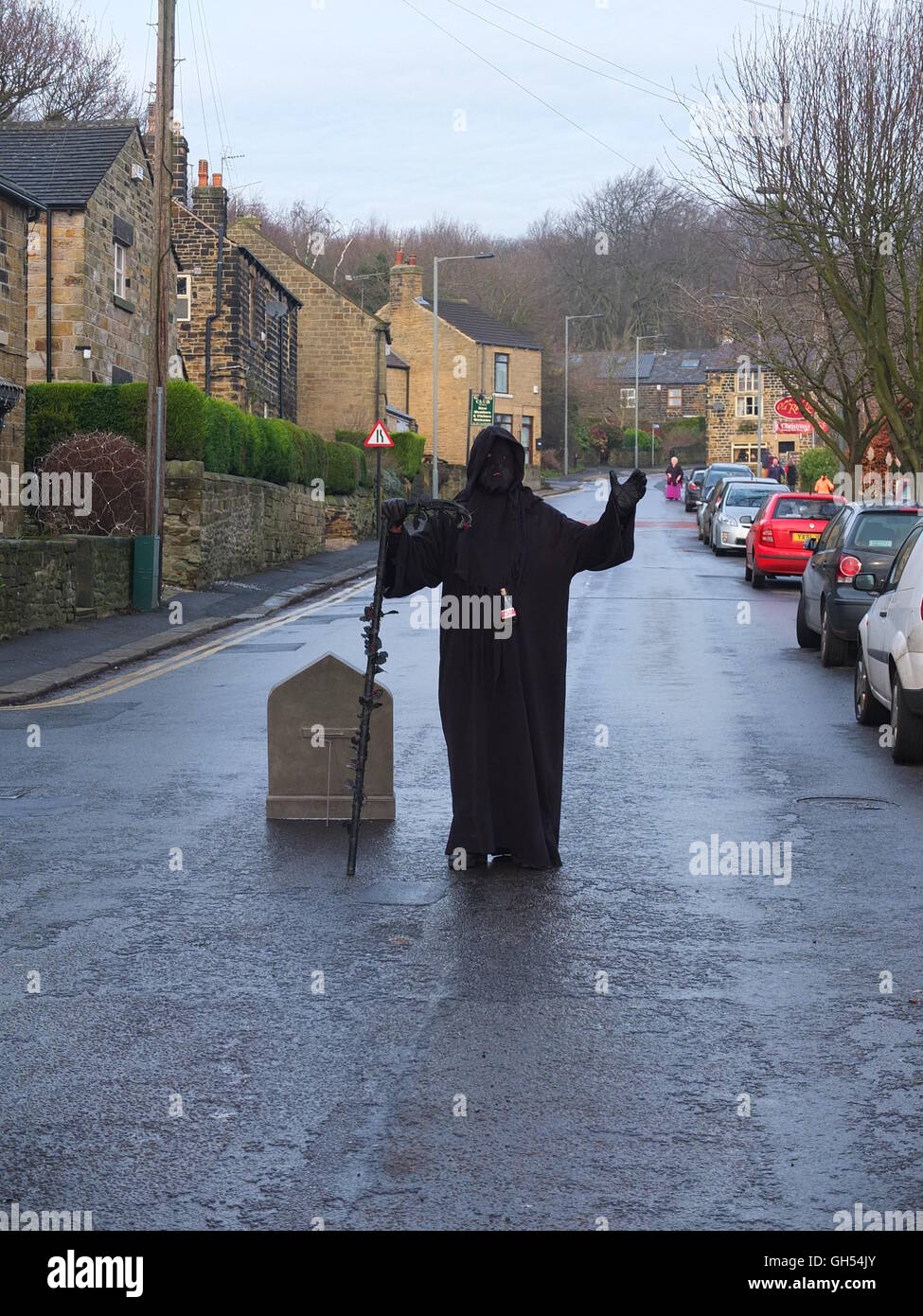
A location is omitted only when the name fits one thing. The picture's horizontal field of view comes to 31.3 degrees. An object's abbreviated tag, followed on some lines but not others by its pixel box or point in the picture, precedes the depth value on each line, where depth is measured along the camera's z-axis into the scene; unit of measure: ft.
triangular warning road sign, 125.49
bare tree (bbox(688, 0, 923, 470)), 95.09
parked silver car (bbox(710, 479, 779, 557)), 119.44
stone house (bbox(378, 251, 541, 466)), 251.39
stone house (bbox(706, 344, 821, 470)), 341.21
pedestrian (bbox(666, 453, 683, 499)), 216.74
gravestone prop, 28.86
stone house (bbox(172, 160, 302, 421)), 144.05
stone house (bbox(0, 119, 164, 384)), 100.78
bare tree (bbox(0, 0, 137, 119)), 154.51
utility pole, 73.20
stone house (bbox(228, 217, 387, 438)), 187.17
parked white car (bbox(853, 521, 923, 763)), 35.55
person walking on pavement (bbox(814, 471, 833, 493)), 137.59
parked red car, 89.10
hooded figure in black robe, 24.88
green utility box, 75.61
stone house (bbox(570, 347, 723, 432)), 385.50
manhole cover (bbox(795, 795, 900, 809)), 31.35
